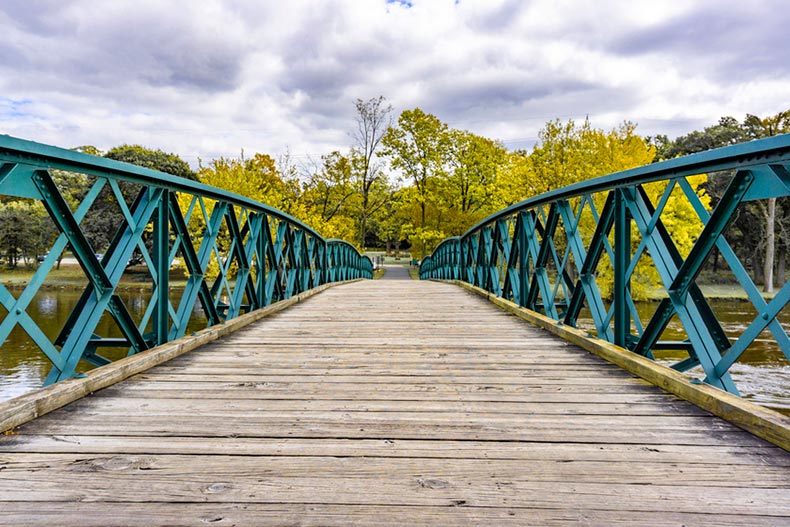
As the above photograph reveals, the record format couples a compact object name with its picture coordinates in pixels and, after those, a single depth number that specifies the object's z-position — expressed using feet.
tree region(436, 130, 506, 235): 87.66
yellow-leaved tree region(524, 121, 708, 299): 62.08
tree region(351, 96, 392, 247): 84.17
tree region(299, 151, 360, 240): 80.23
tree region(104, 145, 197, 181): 92.43
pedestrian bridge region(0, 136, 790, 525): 4.71
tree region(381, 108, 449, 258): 88.99
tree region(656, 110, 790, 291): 83.92
